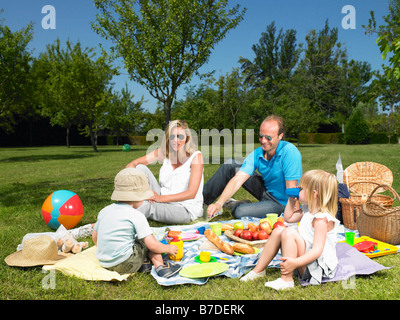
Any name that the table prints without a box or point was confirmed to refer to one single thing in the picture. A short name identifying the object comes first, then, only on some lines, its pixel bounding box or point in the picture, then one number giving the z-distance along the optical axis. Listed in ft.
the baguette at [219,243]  12.73
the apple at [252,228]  14.29
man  15.64
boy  10.40
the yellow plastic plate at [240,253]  12.65
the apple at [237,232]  14.47
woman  16.25
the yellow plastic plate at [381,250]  12.39
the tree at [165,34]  54.70
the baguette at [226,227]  15.75
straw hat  11.48
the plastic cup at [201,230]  15.42
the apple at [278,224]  14.07
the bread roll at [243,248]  12.58
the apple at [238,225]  15.66
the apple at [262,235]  13.79
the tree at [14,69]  60.59
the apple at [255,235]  13.79
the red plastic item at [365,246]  12.55
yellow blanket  10.40
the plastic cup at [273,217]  15.71
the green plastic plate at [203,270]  10.54
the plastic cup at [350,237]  13.38
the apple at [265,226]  14.26
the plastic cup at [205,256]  11.94
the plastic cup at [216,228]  15.08
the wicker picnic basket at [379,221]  13.60
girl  9.61
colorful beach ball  16.07
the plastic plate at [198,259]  12.06
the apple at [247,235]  13.82
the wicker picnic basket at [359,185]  15.87
